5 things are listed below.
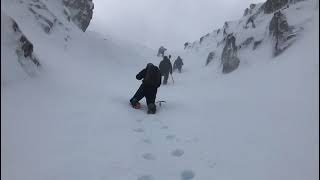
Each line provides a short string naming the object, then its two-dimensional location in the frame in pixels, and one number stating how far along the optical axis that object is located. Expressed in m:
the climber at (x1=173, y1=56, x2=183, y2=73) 18.29
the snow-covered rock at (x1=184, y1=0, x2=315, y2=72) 10.03
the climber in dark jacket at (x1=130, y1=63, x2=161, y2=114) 7.05
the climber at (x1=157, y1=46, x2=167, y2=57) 25.50
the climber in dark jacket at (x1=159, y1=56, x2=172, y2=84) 12.41
